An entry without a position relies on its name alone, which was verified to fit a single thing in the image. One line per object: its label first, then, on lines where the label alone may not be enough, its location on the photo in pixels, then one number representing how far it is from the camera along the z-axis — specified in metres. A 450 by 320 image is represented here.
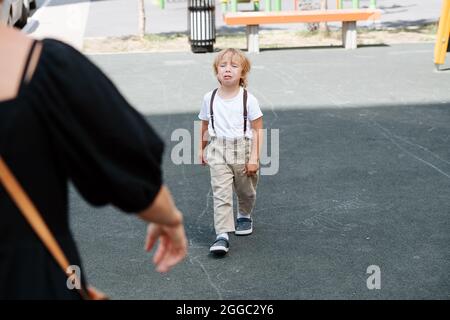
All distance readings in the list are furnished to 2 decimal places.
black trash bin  16.00
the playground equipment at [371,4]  18.52
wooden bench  16.09
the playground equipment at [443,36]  12.65
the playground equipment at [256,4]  18.19
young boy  5.29
